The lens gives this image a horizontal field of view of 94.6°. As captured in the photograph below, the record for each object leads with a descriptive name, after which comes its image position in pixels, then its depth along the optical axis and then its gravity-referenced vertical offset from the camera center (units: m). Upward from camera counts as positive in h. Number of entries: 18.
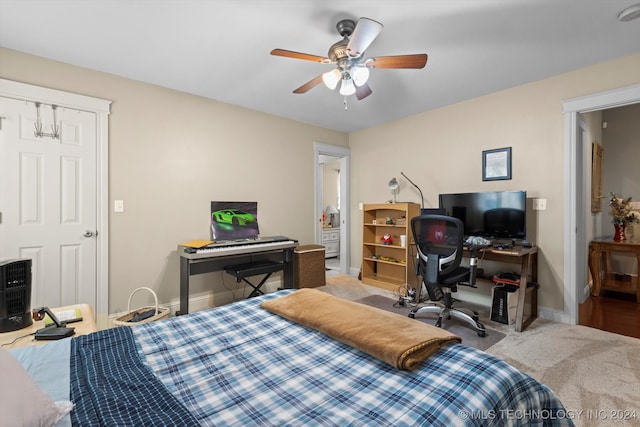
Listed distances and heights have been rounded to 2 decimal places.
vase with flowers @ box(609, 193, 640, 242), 3.68 -0.03
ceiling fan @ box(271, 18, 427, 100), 1.83 +1.08
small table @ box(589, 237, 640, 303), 3.50 -0.67
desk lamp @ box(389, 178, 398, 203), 4.20 +0.41
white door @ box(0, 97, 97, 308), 2.44 +0.10
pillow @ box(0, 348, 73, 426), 0.70 -0.48
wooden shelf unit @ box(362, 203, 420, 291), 3.96 -0.51
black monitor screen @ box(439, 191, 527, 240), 3.02 +0.01
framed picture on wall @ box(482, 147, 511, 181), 3.30 +0.56
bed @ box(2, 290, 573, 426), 0.82 -0.56
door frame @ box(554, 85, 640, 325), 2.85 +0.09
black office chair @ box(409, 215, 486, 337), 2.67 -0.42
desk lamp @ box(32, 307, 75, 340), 1.44 -0.60
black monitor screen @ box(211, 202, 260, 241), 3.57 -0.11
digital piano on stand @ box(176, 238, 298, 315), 2.98 -0.55
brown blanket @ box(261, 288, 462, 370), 1.06 -0.49
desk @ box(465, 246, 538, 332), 2.74 -0.53
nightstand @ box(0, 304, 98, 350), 1.42 -0.63
